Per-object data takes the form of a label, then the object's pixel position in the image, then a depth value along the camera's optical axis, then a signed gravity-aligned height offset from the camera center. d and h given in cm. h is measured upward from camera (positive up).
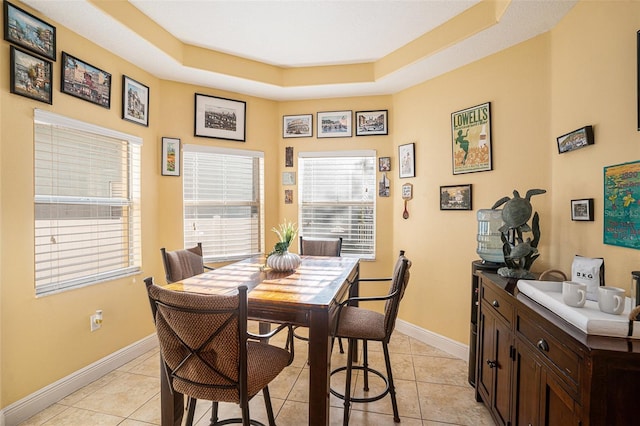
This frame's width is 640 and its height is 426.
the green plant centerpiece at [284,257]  240 -38
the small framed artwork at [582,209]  185 +1
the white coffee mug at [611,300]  118 -34
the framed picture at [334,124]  380 +101
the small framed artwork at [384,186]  372 +27
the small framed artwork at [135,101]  285 +99
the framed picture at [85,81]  233 +98
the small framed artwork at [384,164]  370 +52
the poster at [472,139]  277 +64
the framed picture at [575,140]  186 +45
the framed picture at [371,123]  371 +101
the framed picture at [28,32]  196 +114
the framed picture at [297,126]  390 +102
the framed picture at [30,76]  199 +86
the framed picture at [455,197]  293 +11
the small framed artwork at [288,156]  397 +65
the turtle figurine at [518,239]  193 -20
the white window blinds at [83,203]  223 +2
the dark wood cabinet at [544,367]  99 -62
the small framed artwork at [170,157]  330 +53
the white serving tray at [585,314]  107 -39
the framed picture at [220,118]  349 +102
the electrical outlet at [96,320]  254 -92
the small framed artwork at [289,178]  397 +37
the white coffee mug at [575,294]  127 -34
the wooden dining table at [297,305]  160 -51
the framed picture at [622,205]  151 +3
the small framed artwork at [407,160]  345 +55
